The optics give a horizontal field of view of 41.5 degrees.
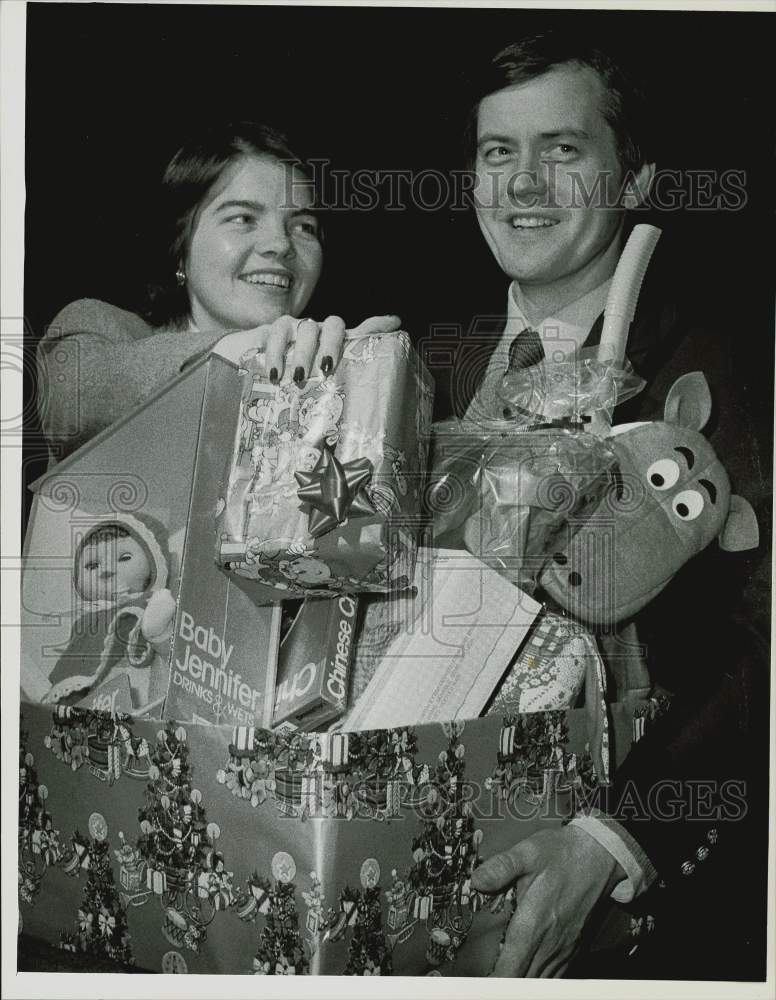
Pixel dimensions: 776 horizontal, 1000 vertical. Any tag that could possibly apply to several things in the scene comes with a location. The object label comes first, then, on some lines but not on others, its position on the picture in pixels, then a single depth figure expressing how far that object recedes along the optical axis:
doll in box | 1.83
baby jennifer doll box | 1.78
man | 1.86
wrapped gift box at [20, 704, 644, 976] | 1.66
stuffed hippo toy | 1.86
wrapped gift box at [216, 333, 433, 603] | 1.70
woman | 1.89
